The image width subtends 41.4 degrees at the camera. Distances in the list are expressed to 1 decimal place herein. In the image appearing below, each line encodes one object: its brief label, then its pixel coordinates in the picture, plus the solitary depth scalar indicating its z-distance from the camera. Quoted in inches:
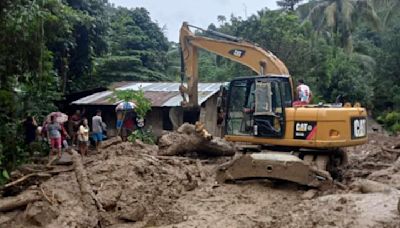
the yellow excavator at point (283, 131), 380.5
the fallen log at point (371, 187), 332.8
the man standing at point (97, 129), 568.4
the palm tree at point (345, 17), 1261.1
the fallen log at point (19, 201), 319.0
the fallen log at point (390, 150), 545.5
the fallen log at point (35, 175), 356.9
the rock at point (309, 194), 354.9
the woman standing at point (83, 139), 517.5
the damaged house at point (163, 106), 756.0
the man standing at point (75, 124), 644.7
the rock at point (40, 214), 304.7
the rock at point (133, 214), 330.3
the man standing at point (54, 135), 497.4
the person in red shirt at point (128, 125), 667.2
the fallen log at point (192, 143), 493.0
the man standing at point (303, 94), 438.4
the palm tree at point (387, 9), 1310.0
